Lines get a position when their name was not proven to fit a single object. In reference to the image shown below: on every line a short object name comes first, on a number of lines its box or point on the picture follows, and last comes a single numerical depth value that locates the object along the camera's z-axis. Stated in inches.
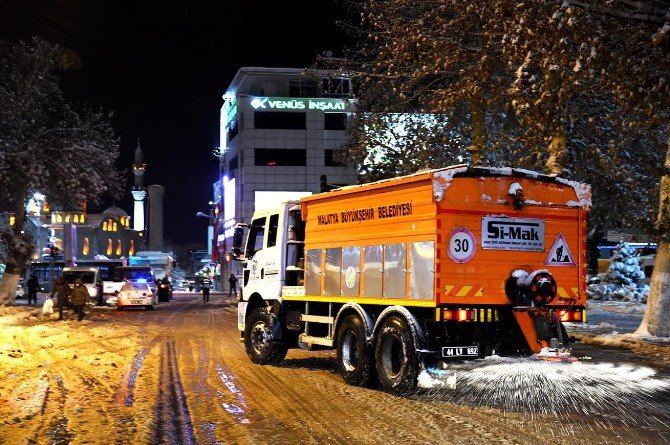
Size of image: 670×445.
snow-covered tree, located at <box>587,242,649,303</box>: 1413.6
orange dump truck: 408.5
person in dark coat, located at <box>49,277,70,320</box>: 1033.8
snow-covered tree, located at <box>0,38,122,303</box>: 1253.1
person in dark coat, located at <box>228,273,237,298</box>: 2055.9
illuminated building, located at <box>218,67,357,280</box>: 2965.1
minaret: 6179.6
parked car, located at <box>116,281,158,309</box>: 1453.0
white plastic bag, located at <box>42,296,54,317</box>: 1101.9
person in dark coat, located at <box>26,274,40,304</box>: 1533.0
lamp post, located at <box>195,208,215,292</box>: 4699.6
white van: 1545.3
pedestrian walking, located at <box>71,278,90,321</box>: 1008.2
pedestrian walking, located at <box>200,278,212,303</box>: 1813.5
